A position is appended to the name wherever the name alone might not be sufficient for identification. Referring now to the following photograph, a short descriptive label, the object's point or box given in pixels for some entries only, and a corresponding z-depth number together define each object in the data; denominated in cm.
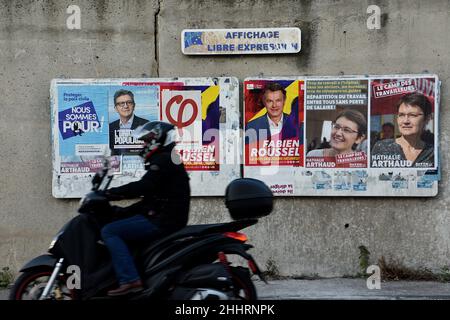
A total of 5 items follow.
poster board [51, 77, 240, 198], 841
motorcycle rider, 525
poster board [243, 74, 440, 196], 827
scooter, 521
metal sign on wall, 834
